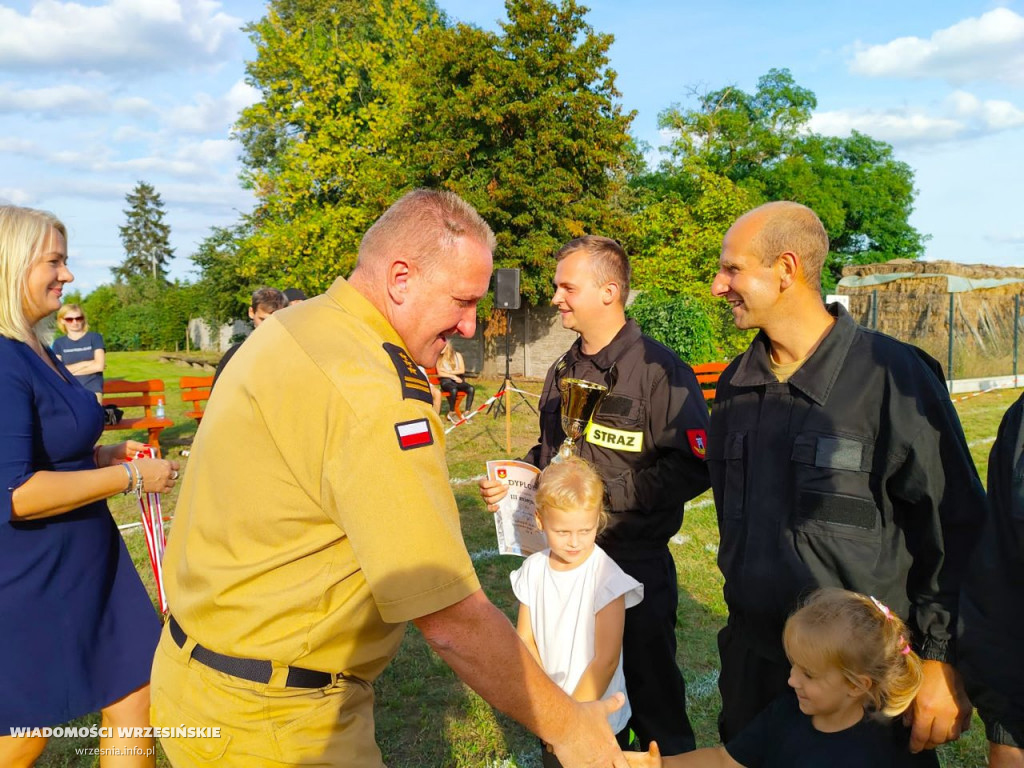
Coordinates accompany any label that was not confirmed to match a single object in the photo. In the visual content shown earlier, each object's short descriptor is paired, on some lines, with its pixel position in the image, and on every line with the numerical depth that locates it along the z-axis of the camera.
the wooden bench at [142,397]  11.39
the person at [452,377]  14.74
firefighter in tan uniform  1.55
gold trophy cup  3.19
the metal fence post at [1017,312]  18.42
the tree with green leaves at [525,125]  21.27
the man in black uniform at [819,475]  2.19
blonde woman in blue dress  2.50
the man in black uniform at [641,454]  3.12
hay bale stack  19.14
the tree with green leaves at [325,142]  23.06
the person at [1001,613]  1.71
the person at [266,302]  6.87
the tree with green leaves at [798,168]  35.81
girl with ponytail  2.03
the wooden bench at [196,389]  12.29
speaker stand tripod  15.62
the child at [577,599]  2.77
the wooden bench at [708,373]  13.95
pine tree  83.21
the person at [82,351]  10.62
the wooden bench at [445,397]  13.78
